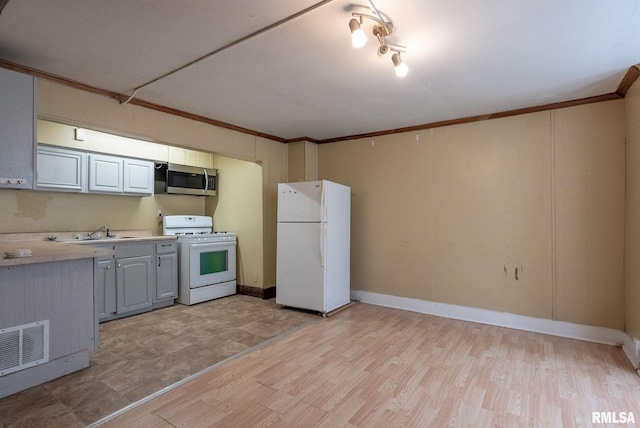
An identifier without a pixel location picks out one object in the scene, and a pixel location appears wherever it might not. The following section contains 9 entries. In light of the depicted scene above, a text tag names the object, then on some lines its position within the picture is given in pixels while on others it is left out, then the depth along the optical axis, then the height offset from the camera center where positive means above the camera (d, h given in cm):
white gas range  433 -62
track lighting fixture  175 +111
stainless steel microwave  461 +59
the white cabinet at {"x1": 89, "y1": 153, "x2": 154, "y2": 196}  390 +57
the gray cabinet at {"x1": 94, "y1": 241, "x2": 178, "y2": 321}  359 -74
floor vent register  208 -87
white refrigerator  387 -37
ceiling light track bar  179 +120
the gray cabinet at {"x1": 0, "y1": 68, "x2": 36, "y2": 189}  228 +67
